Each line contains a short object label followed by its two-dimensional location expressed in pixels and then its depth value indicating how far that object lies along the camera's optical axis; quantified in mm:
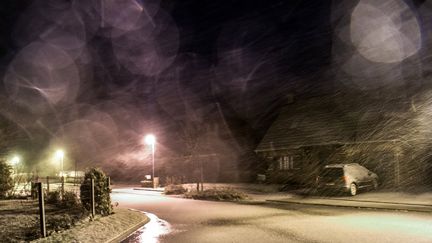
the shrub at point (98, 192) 14117
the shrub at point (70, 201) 15709
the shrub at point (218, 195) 21750
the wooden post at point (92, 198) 13264
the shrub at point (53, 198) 17505
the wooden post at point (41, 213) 9905
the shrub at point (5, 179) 20812
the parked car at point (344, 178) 20469
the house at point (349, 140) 22438
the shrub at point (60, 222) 10894
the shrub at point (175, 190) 27130
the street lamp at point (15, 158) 38856
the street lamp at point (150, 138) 32241
